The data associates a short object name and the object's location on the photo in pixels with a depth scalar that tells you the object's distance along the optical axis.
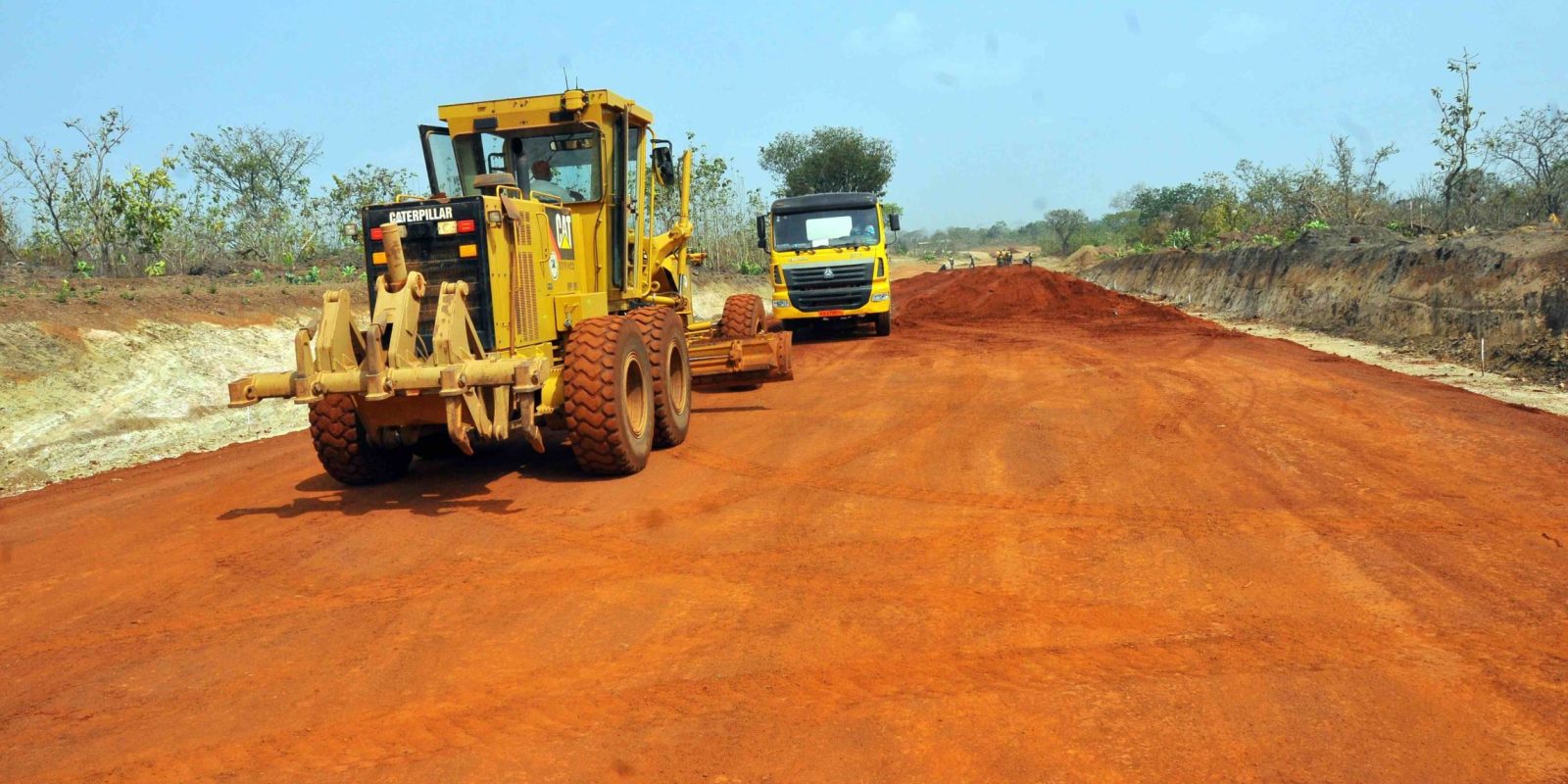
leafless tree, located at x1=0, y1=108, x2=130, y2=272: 22.86
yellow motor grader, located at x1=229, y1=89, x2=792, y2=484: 7.26
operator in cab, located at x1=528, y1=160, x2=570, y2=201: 9.68
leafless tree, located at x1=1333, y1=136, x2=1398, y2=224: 31.22
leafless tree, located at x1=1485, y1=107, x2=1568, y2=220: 22.41
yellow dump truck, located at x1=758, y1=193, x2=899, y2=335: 19.55
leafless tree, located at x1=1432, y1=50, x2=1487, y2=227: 24.03
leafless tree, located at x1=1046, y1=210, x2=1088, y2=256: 97.06
